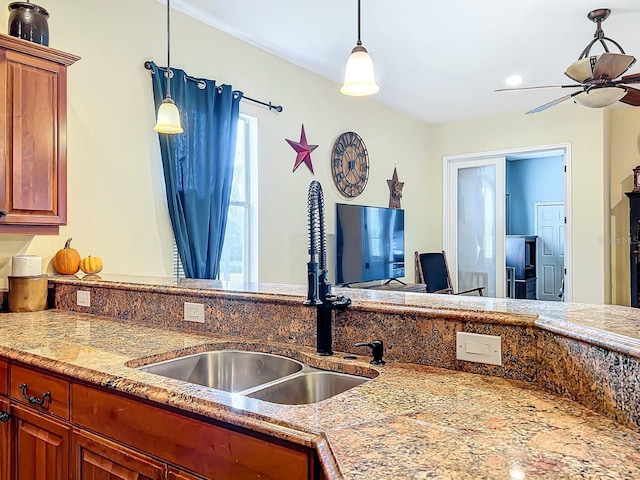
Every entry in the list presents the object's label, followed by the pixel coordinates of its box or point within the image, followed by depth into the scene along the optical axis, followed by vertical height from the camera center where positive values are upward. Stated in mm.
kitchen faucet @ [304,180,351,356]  1512 -128
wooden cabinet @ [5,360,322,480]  1021 -507
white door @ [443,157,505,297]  5926 +251
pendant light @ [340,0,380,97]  2051 +748
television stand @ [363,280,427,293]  4762 -455
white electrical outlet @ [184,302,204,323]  1917 -279
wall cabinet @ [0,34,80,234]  2148 +509
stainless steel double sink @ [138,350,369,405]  1395 -424
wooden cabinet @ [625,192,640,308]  4789 -40
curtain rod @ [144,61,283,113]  2943 +1112
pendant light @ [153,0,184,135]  2506 +661
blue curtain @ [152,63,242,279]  3059 +524
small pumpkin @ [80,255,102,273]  2549 -113
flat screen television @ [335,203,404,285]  4375 -6
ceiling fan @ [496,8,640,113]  2889 +1069
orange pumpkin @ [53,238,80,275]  2520 -91
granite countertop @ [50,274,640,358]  1025 -194
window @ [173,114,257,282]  3686 +255
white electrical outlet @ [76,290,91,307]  2346 -269
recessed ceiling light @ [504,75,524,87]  4499 +1556
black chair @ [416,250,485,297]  5871 -378
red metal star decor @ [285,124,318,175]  4145 +825
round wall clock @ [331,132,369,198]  4637 +790
